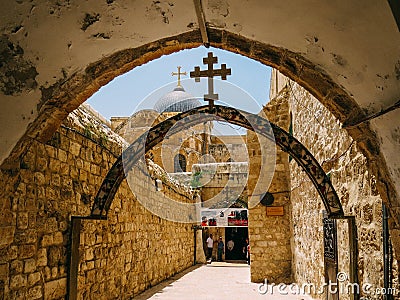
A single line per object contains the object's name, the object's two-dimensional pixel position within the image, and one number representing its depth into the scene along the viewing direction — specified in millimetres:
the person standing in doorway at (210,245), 17294
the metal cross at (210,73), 3633
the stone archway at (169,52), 2609
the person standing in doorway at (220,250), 18156
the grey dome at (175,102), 26812
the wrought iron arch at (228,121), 3777
